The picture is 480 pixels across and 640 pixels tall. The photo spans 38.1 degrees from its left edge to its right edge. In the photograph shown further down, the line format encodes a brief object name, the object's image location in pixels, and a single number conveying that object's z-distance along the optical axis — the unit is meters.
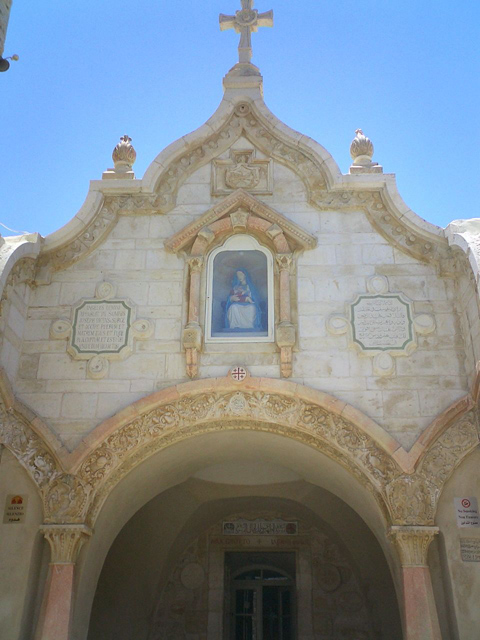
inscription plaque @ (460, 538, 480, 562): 7.32
